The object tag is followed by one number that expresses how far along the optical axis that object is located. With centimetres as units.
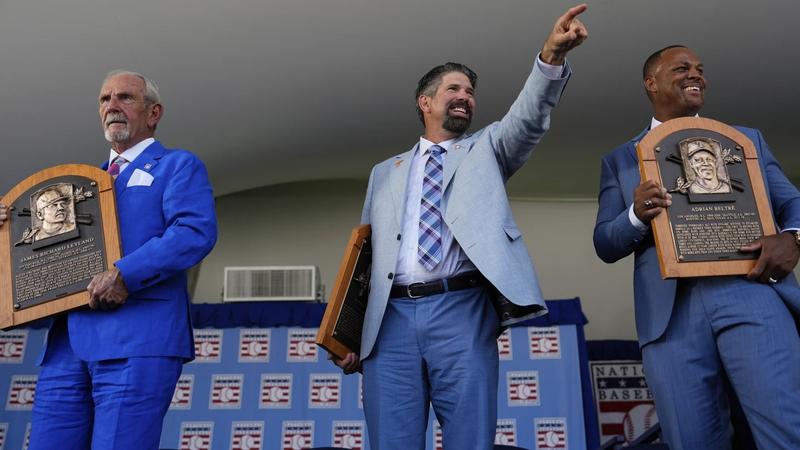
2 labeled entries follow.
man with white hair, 202
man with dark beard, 208
